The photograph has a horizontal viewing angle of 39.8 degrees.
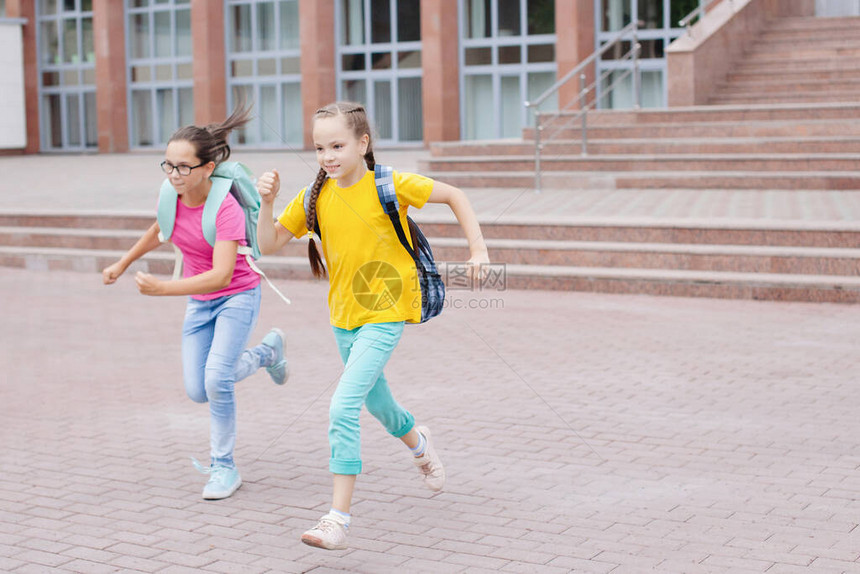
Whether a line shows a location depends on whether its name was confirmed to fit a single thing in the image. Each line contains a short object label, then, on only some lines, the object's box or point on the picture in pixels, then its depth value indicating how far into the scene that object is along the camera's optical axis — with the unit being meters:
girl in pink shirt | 5.16
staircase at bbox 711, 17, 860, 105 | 19.35
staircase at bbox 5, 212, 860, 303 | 10.95
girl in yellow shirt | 4.44
